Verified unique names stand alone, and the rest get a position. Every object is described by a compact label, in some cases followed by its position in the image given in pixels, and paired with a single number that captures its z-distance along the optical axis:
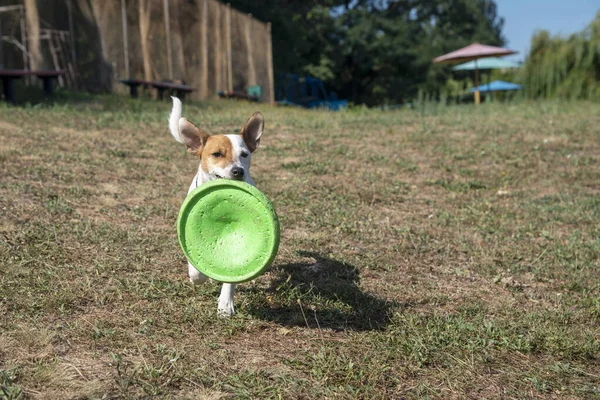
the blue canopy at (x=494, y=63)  25.53
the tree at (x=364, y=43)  29.45
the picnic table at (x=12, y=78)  11.43
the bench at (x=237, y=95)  19.23
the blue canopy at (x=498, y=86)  24.65
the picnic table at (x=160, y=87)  14.79
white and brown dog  4.42
